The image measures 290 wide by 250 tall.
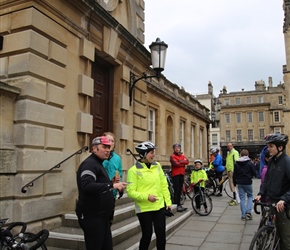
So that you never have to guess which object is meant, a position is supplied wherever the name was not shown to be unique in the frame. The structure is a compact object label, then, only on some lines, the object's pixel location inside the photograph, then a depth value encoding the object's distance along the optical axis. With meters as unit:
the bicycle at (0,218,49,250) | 3.41
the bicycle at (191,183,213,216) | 8.66
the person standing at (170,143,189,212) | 8.62
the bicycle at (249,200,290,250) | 4.07
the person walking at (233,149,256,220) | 8.05
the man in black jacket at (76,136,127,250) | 3.45
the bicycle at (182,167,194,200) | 10.98
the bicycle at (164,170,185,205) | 9.77
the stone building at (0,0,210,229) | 5.16
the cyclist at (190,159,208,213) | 9.05
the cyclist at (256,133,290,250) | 4.26
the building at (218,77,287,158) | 64.44
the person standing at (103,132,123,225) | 5.07
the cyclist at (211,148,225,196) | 12.92
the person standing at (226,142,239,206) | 11.34
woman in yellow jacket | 4.34
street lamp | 8.63
